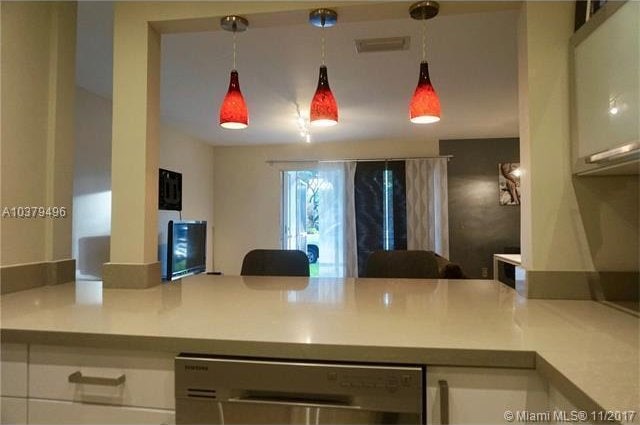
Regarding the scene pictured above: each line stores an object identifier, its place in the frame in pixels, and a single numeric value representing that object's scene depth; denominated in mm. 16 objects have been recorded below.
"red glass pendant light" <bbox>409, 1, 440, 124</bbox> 1333
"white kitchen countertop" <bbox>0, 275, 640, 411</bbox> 707
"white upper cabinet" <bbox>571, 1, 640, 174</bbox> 889
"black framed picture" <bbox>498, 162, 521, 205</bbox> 5008
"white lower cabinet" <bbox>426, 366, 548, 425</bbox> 746
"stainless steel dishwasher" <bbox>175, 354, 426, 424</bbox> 755
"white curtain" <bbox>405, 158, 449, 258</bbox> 5082
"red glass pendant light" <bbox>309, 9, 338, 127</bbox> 1399
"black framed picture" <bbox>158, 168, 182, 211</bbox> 3748
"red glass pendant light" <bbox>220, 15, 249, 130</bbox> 1443
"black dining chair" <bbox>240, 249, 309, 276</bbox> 1960
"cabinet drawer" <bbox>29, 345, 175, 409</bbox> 847
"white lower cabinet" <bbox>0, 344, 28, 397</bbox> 897
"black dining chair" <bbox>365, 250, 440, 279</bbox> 1900
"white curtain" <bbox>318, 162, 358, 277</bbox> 5223
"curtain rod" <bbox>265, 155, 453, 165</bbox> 5109
